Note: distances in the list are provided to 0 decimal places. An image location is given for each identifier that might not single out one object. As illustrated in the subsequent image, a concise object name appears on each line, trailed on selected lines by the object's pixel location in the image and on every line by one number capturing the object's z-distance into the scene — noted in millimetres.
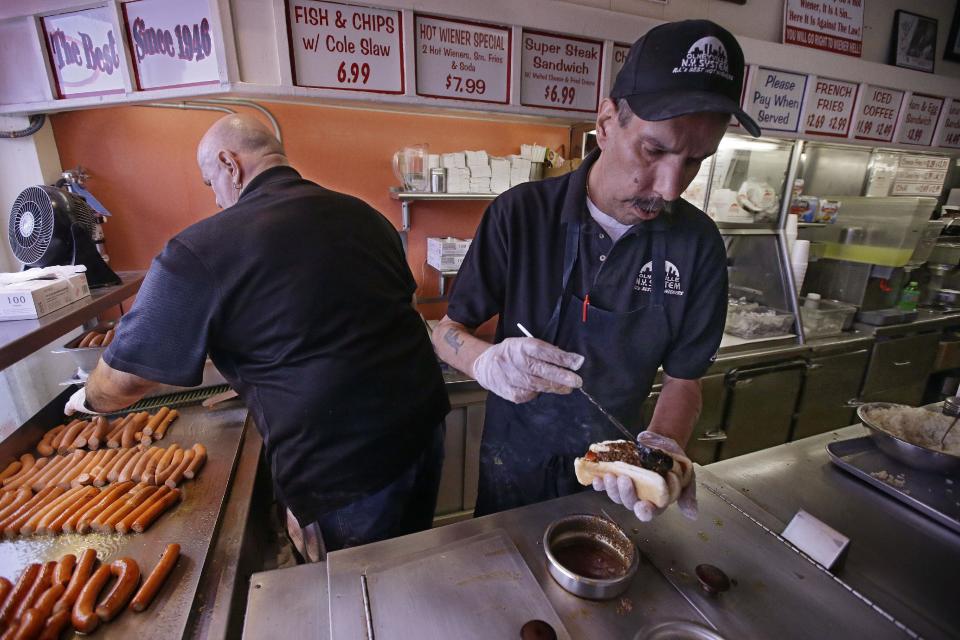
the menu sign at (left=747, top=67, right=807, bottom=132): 2830
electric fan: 1906
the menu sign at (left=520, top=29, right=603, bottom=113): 2262
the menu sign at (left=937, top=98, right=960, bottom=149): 3576
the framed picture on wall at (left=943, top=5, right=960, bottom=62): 3510
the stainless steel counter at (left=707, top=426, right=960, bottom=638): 1070
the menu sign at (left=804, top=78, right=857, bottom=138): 3010
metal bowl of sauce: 943
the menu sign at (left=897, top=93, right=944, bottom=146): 3404
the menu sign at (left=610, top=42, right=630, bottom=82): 2441
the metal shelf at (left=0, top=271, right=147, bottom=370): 1230
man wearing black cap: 1494
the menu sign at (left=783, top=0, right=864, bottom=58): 2928
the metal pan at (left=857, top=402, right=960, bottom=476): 1427
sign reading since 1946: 1743
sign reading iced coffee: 3191
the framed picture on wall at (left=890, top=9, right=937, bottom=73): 3285
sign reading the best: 1823
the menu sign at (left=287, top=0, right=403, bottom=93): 1848
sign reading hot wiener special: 2043
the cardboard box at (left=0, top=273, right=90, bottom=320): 1427
